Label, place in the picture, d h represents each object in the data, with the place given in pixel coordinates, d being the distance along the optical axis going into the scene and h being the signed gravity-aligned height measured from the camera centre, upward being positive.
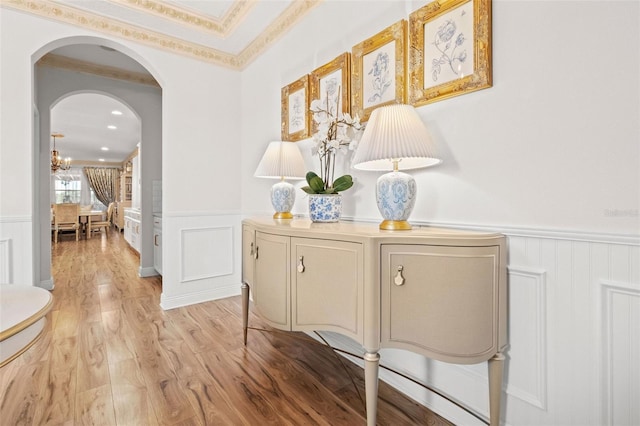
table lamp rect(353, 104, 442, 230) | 1.23 +0.24
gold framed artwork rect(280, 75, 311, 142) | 2.28 +0.78
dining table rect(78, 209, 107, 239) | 8.07 -0.21
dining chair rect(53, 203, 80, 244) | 7.35 -0.17
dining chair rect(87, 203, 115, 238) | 8.56 -0.41
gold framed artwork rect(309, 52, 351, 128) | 1.93 +0.85
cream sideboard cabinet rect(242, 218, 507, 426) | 1.09 -0.31
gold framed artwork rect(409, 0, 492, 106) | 1.28 +0.73
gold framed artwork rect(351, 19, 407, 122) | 1.61 +0.78
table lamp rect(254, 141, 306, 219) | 2.05 +0.27
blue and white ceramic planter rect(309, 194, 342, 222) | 1.72 +0.02
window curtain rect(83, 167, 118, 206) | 11.93 +1.11
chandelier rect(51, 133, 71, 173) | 7.00 +1.15
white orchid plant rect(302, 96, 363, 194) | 1.71 +0.40
